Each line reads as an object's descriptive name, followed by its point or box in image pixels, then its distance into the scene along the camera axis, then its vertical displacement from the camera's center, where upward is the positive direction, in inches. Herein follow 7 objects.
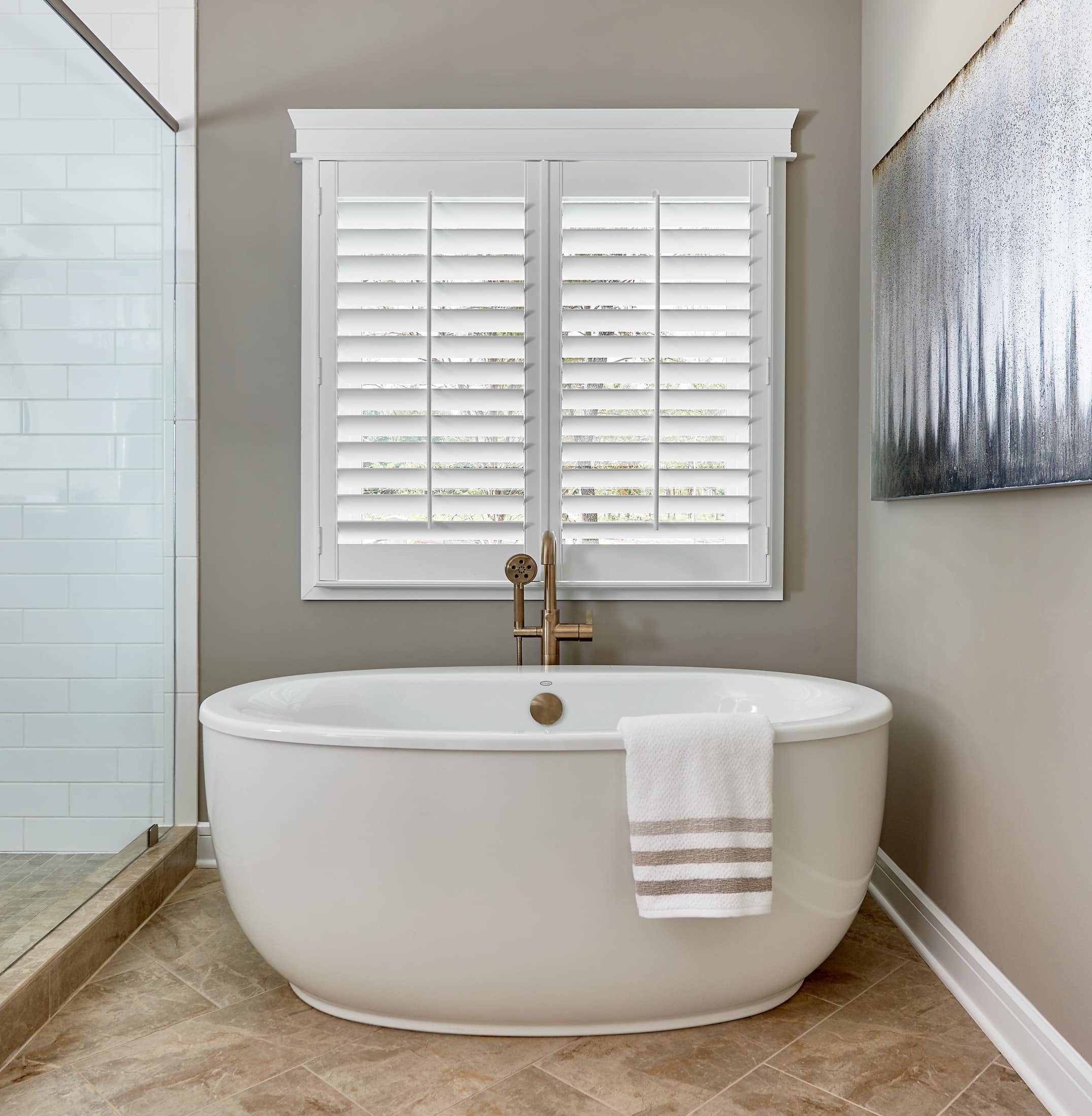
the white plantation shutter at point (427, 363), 97.6 +21.0
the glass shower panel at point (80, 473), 69.8 +7.3
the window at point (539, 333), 97.6 +24.2
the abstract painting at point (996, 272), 56.6 +21.5
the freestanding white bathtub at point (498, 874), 61.8 -22.4
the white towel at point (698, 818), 60.2 -17.5
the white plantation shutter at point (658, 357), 97.5 +21.6
